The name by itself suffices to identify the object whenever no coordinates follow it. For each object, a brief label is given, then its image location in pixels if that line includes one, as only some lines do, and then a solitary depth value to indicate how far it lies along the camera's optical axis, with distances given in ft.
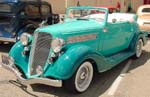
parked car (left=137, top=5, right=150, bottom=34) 36.70
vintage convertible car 15.08
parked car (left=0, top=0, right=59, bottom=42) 26.50
